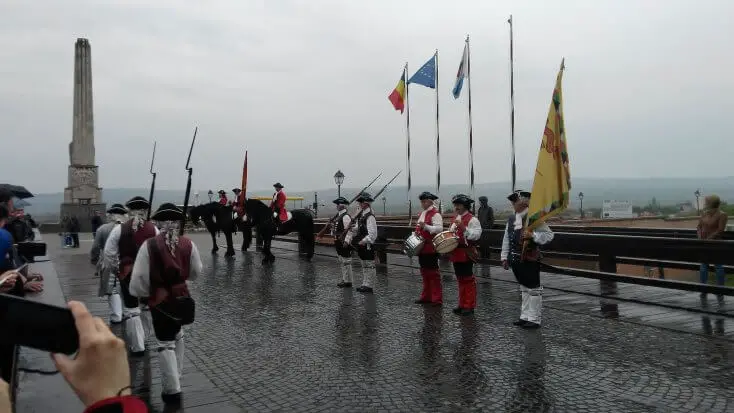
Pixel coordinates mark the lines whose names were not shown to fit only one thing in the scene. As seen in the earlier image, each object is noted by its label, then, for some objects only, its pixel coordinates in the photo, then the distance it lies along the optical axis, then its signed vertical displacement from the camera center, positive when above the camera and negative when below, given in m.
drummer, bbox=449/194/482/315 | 8.76 -0.99
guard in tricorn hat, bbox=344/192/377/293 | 11.15 -0.79
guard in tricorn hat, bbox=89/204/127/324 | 8.18 -0.97
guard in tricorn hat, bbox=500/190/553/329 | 7.71 -0.97
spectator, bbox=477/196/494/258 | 15.26 -0.49
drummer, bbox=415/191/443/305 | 9.60 -1.01
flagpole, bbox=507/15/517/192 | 20.14 +3.40
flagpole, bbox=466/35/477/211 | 21.37 +4.01
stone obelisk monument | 32.81 +2.83
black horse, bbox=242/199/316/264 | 17.52 -0.79
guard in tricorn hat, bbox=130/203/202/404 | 5.23 -0.89
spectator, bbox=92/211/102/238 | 25.31 -0.97
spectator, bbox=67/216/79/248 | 24.12 -1.43
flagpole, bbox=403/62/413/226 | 23.57 +3.00
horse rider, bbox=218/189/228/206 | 20.69 +0.09
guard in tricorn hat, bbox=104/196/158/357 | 6.75 -0.61
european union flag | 22.42 +4.95
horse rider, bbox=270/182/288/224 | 17.81 -0.27
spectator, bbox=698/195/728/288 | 9.77 -0.50
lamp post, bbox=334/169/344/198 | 28.92 +1.09
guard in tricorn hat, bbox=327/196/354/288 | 11.83 -0.94
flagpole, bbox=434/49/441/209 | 22.88 +2.00
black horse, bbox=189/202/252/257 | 19.59 -0.75
